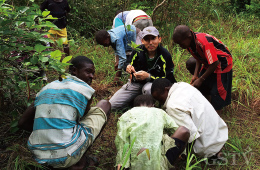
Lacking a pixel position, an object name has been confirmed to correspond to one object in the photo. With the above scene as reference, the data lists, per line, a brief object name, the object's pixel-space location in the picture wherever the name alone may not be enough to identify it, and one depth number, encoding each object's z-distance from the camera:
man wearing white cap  3.47
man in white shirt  2.48
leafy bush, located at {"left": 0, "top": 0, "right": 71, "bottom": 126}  1.72
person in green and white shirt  2.17
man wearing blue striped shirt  2.15
